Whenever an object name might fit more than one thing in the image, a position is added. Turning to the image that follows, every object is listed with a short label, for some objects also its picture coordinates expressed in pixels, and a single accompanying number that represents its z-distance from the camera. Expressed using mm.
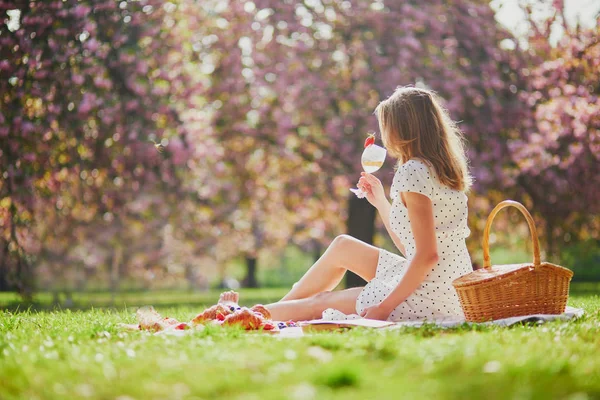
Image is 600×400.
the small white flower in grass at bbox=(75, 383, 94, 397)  2293
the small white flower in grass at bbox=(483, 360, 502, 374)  2537
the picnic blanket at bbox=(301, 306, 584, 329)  3977
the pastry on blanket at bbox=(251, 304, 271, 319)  4469
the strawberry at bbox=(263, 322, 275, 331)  4164
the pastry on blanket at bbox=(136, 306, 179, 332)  4227
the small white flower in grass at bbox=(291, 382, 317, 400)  2113
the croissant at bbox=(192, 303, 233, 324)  4379
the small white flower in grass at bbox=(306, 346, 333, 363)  2770
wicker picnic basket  4207
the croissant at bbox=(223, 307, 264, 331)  4129
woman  4180
